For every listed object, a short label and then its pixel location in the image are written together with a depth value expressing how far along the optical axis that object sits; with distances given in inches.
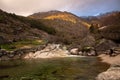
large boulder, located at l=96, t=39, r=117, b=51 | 1575.5
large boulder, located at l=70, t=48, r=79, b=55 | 2012.8
